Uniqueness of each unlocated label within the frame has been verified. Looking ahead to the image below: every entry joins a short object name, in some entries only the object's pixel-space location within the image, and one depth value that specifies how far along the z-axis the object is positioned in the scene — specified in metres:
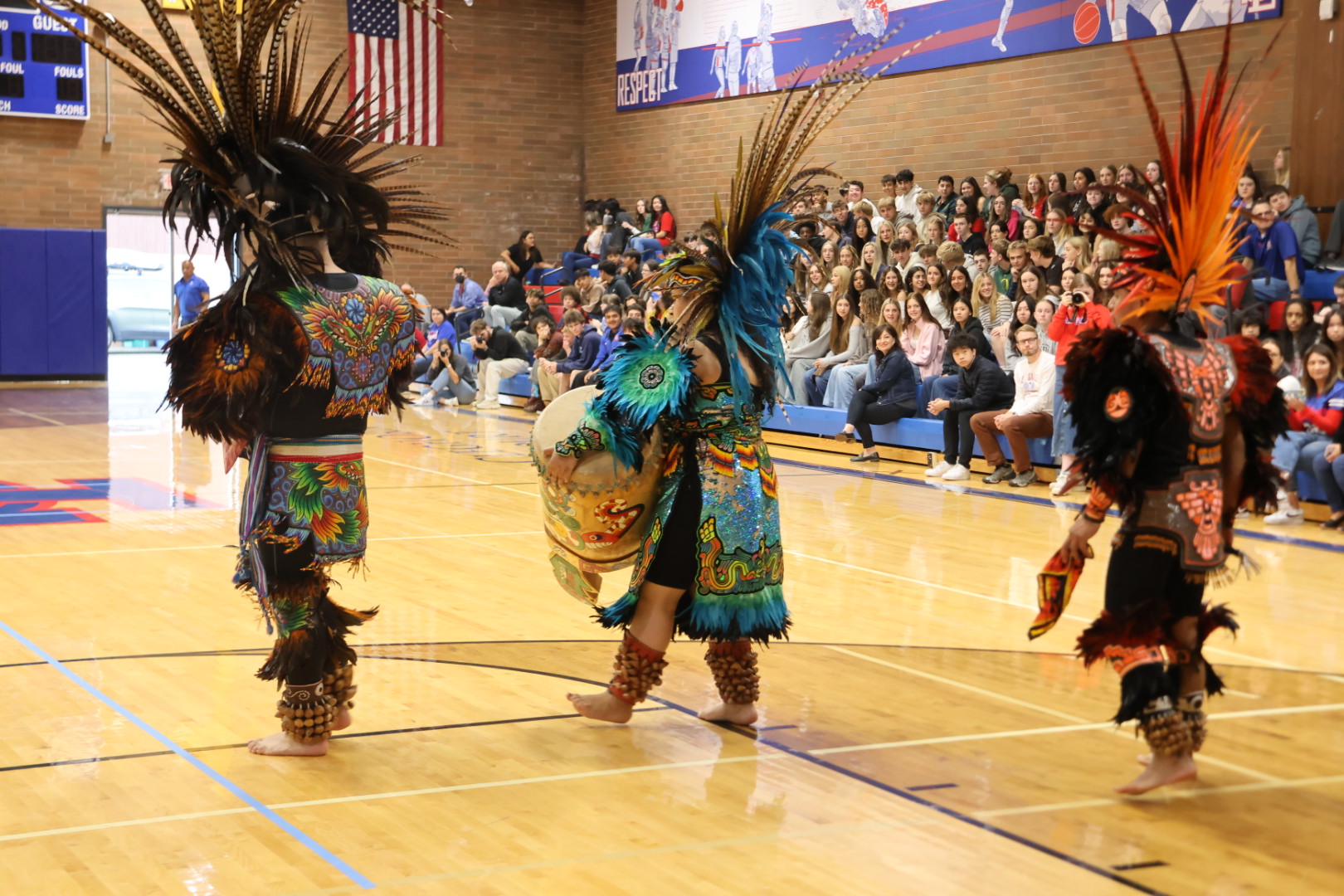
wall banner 14.80
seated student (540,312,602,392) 15.24
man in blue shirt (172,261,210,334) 19.80
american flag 21.97
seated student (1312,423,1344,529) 8.87
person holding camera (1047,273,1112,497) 10.30
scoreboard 19.61
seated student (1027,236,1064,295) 12.85
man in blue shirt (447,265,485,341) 20.53
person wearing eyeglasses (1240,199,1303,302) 11.88
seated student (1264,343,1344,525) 9.09
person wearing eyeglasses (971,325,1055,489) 10.95
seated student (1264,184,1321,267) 12.23
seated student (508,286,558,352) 17.84
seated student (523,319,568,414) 16.16
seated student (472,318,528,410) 17.77
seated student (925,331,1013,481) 11.36
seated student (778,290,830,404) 13.85
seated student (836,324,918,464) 12.45
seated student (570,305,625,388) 13.80
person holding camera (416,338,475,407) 17.72
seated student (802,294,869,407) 13.42
